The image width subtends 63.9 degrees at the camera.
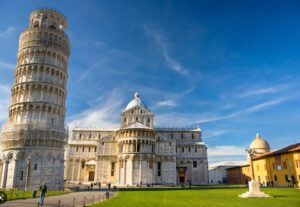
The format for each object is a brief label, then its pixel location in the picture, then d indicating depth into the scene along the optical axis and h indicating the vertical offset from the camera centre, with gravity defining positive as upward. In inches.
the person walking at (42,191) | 725.9 -68.4
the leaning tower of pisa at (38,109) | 1533.0 +396.5
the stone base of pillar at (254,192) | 993.0 -102.7
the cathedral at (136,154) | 2193.7 +129.5
